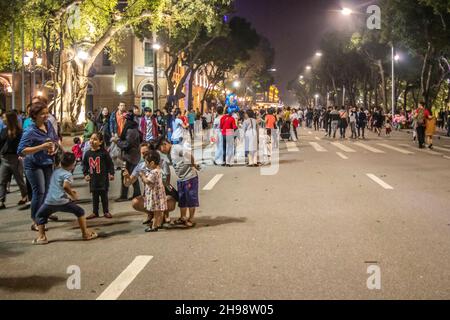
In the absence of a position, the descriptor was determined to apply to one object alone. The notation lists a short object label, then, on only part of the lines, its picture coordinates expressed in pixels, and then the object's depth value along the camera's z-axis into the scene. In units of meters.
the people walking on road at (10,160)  10.52
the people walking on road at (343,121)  30.83
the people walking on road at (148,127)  18.14
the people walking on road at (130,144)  10.57
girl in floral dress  7.85
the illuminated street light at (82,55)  30.12
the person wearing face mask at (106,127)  15.97
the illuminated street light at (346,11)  33.78
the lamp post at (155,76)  29.45
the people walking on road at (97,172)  9.10
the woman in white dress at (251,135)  17.20
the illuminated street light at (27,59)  32.79
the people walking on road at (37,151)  8.00
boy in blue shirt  7.23
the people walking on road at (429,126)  22.91
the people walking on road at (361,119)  31.62
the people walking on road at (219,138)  17.53
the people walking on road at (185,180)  8.09
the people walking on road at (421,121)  22.88
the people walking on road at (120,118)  11.66
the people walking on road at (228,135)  17.19
